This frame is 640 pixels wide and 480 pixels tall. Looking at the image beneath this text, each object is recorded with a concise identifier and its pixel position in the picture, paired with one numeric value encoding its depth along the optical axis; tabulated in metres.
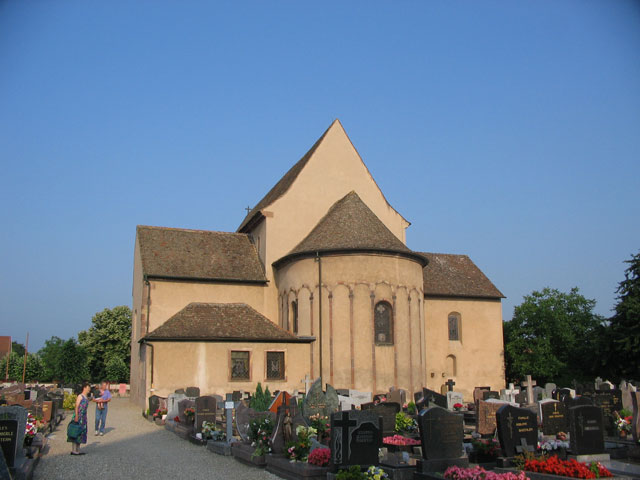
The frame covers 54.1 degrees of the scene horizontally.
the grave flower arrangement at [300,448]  13.13
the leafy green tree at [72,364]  51.41
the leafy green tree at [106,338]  61.69
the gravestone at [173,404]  22.08
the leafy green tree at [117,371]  55.50
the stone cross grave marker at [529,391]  25.21
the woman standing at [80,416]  15.69
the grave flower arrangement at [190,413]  19.49
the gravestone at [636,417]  14.98
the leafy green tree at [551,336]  40.38
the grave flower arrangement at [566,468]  10.53
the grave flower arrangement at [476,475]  10.46
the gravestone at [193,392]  25.51
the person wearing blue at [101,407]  19.66
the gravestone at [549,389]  26.65
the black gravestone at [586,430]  12.70
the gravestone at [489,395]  26.09
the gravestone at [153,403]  24.81
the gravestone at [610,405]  17.91
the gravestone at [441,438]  11.85
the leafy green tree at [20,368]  61.12
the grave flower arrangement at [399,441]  14.64
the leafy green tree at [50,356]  62.59
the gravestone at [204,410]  18.17
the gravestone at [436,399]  22.18
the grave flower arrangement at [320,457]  12.29
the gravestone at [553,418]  16.20
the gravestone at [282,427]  14.05
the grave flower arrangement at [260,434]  14.15
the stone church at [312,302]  28.17
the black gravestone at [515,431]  12.72
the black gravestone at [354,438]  11.77
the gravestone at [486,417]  17.70
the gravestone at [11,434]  12.19
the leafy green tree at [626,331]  32.09
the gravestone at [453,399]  24.09
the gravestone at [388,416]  16.70
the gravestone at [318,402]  17.72
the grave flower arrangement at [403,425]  17.53
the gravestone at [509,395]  24.15
